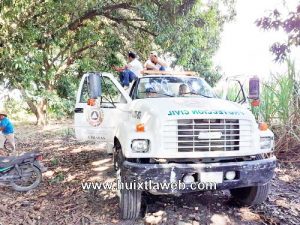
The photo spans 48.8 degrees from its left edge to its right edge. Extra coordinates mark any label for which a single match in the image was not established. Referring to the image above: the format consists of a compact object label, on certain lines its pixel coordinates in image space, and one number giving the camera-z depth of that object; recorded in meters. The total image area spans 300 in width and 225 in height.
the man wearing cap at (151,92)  5.23
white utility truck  3.89
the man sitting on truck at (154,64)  7.31
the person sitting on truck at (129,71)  6.77
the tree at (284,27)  5.97
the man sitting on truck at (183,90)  5.34
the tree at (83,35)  9.04
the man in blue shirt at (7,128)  7.25
